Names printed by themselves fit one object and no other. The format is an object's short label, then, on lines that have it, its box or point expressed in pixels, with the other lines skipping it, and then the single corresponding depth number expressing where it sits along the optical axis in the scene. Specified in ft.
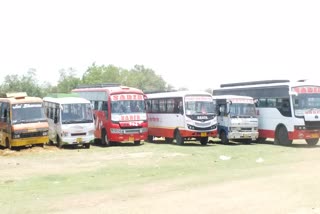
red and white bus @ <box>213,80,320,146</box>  80.28
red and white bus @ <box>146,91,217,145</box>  83.87
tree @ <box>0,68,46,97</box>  228.63
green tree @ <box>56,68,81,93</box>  262.86
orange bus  74.84
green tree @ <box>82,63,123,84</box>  279.08
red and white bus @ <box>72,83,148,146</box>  83.66
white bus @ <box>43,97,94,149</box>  79.66
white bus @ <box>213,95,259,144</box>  86.38
